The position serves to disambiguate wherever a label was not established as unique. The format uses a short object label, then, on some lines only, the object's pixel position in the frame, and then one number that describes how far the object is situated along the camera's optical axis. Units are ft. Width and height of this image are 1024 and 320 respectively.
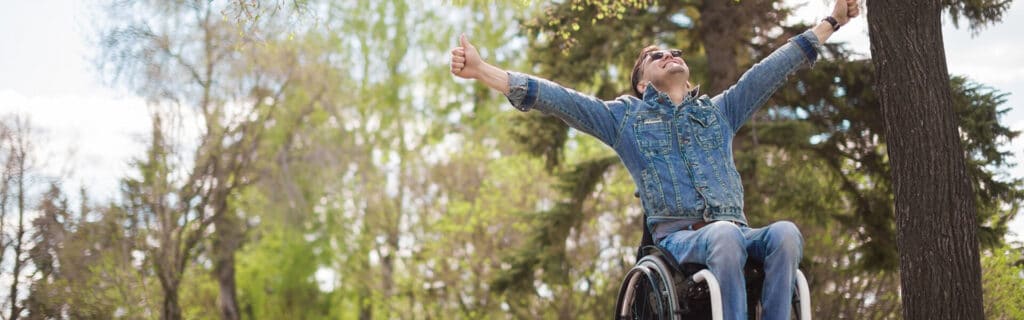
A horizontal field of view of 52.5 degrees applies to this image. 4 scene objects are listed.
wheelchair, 11.33
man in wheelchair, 11.10
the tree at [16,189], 41.16
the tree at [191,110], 54.34
